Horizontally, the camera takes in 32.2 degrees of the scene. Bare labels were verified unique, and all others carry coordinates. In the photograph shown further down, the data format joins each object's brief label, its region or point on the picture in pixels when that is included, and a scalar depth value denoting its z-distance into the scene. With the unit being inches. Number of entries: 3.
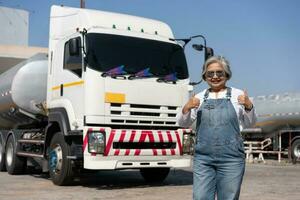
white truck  372.8
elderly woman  161.5
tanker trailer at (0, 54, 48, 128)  472.7
